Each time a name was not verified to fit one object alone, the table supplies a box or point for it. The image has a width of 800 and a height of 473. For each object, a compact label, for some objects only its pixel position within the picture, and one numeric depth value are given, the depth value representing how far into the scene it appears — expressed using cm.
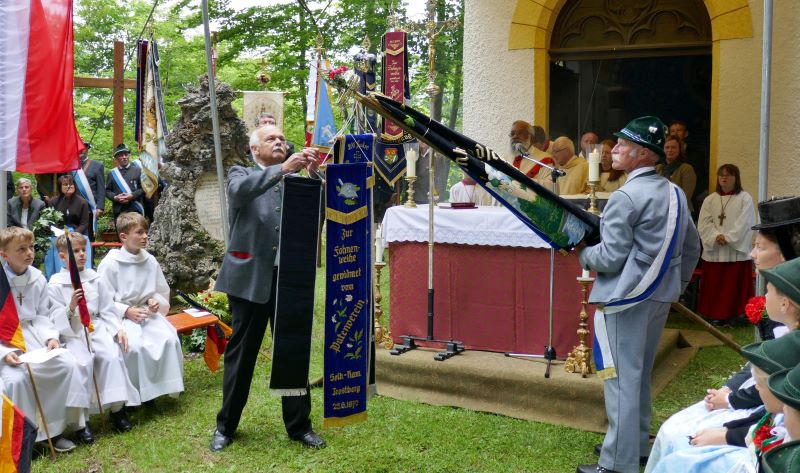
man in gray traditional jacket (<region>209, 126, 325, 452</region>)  486
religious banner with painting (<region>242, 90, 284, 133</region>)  1118
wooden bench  648
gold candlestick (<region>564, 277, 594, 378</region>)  554
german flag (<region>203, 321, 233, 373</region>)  623
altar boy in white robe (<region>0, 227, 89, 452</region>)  490
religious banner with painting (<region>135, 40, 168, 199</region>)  1089
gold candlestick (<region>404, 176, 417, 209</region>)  664
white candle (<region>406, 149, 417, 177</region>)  656
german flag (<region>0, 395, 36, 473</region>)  337
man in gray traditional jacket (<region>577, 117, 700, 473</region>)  427
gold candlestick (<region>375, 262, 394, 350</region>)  644
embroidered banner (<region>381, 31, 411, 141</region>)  997
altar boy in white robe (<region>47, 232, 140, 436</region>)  540
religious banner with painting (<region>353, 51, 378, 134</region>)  924
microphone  752
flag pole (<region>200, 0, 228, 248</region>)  649
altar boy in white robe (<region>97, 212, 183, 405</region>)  574
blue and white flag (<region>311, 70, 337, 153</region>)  627
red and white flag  485
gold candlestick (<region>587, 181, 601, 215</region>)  567
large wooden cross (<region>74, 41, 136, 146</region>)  1475
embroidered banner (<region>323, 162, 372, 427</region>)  451
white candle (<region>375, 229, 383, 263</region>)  668
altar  603
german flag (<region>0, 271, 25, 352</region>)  479
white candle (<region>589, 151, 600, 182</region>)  546
